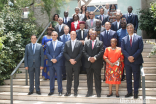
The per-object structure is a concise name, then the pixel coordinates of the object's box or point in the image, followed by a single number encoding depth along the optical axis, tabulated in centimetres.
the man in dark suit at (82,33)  721
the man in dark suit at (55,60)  635
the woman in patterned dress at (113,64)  597
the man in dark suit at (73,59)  620
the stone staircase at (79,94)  594
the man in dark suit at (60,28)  805
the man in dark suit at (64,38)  709
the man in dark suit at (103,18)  863
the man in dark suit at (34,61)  655
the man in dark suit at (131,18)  826
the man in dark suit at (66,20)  882
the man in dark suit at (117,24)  760
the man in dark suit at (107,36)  671
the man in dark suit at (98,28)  717
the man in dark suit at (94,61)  604
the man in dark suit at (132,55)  575
